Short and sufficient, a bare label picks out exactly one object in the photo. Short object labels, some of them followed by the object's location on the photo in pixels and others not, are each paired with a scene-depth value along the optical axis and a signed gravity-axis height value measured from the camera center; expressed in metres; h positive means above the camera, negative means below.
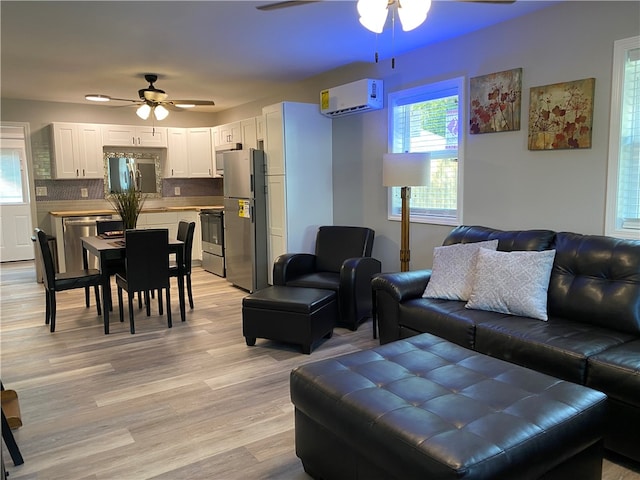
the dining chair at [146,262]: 4.10 -0.64
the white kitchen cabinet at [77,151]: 6.68 +0.57
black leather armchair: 4.12 -0.76
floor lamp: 3.82 +0.12
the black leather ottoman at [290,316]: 3.57 -0.99
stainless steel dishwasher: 6.30 -0.62
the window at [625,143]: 2.93 +0.25
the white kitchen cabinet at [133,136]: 7.04 +0.82
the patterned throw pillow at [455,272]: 3.24 -0.60
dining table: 4.16 -0.57
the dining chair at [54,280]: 4.18 -0.80
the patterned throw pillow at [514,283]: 2.83 -0.61
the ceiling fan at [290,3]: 2.30 +0.94
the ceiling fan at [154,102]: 5.01 +0.94
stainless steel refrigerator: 5.43 -0.32
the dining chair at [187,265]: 4.64 -0.75
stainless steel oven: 6.43 -0.72
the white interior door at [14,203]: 8.22 -0.20
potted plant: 4.57 -0.19
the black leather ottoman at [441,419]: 1.51 -0.81
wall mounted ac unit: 4.56 +0.89
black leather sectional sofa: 2.15 -0.79
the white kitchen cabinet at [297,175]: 5.13 +0.14
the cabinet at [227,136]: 6.38 +0.75
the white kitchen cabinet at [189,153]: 7.52 +0.58
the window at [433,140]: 4.11 +0.43
